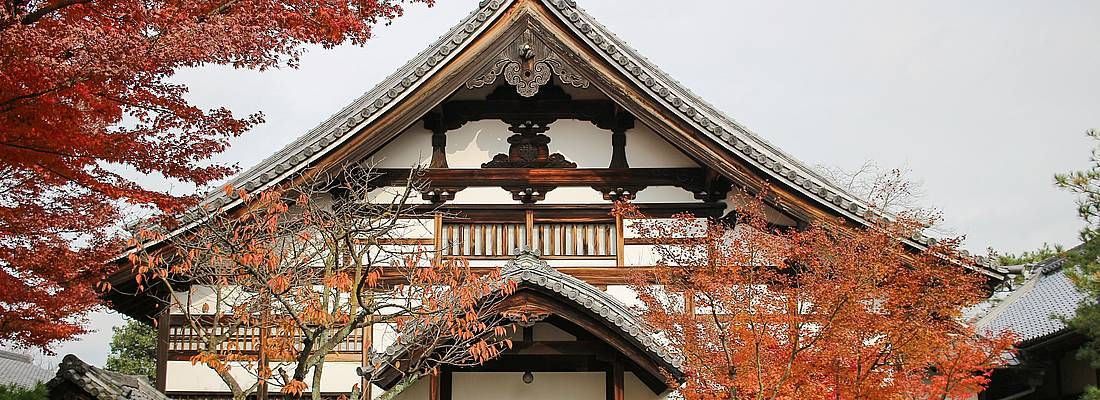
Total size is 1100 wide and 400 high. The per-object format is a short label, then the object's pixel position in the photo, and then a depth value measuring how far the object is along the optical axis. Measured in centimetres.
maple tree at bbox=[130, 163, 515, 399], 996
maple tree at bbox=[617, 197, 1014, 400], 1138
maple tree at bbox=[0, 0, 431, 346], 904
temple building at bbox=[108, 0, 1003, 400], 1397
